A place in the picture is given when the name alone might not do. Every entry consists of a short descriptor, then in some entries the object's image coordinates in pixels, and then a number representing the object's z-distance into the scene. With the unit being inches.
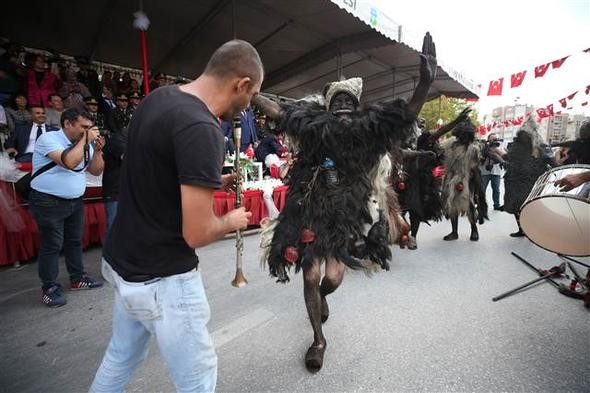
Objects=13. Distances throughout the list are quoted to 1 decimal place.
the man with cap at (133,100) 244.1
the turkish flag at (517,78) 334.6
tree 860.0
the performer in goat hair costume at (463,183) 210.4
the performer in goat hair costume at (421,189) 195.3
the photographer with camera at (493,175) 318.0
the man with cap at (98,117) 204.2
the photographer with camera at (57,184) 114.0
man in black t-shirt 42.9
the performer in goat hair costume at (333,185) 85.7
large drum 93.9
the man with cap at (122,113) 230.1
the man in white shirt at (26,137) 179.6
